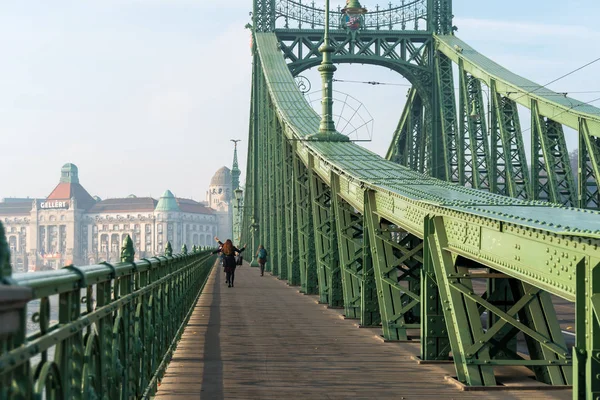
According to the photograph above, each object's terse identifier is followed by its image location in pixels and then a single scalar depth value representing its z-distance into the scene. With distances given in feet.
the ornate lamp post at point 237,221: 261.26
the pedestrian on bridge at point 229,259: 99.44
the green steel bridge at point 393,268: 16.42
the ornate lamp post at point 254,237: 174.91
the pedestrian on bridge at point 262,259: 132.87
